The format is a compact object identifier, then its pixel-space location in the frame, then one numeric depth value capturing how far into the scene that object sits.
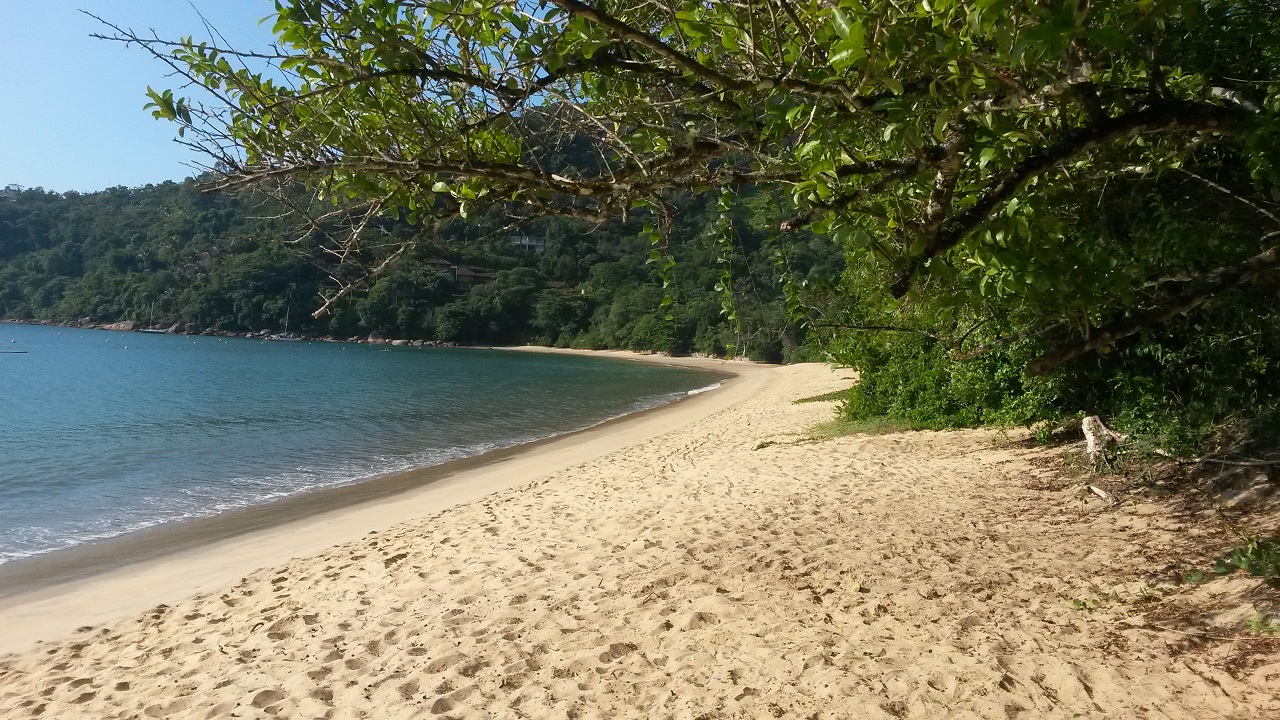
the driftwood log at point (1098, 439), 7.00
